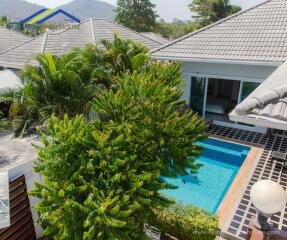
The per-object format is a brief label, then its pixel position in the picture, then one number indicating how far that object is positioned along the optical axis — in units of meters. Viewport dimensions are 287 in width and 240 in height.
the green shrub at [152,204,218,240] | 9.86
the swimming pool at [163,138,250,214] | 14.32
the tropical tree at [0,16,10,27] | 77.00
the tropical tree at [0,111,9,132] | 12.63
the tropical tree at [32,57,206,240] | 7.41
